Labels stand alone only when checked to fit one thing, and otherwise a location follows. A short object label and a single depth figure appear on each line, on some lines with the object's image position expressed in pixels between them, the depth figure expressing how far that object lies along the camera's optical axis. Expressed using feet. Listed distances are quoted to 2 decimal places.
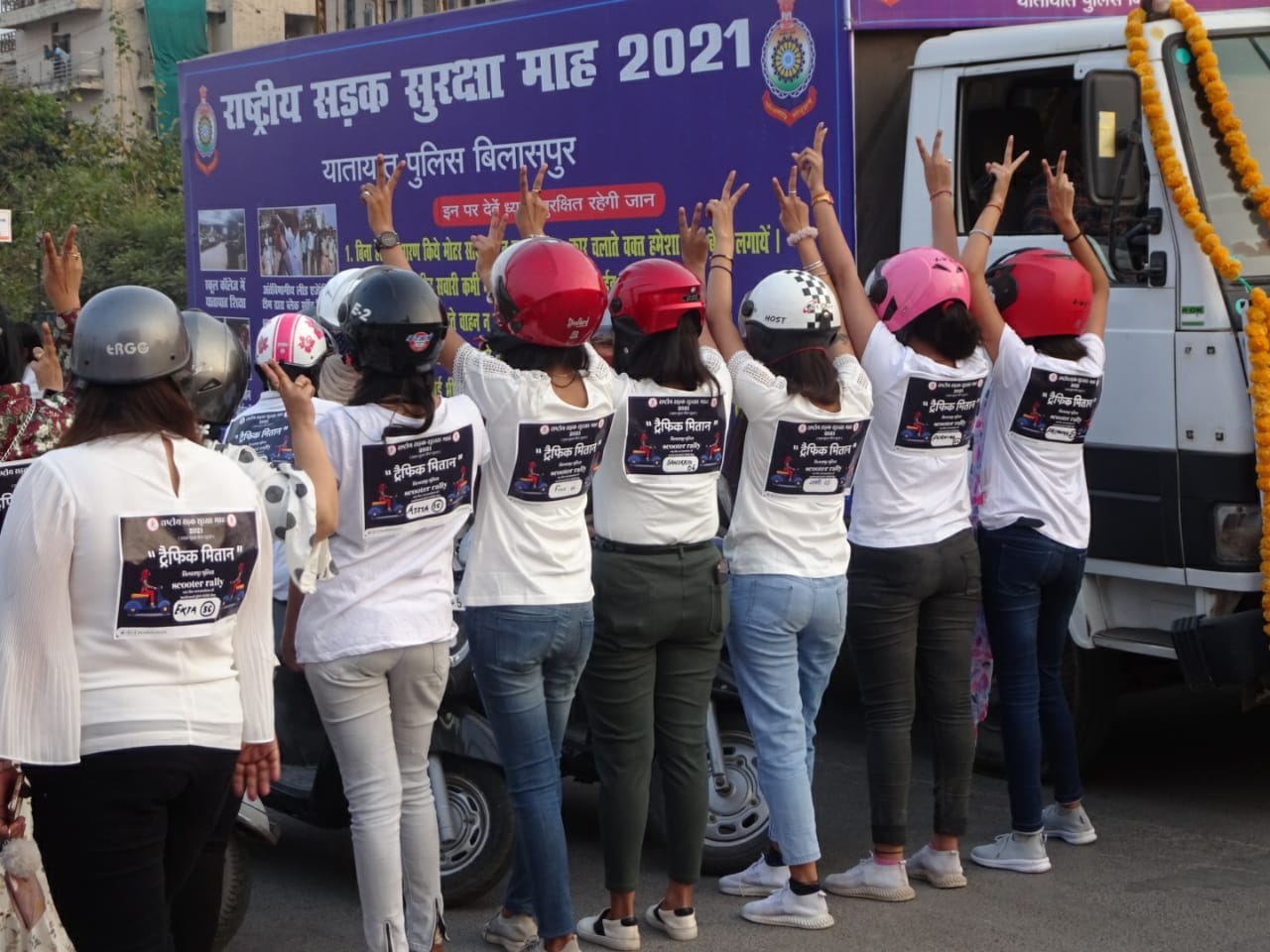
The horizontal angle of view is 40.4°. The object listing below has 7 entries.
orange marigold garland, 18.24
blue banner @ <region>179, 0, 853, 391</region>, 22.57
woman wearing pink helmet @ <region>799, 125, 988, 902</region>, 16.78
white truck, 18.80
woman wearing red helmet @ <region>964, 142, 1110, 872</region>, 17.72
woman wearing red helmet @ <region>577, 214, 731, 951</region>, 15.15
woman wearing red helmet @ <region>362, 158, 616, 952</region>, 14.24
